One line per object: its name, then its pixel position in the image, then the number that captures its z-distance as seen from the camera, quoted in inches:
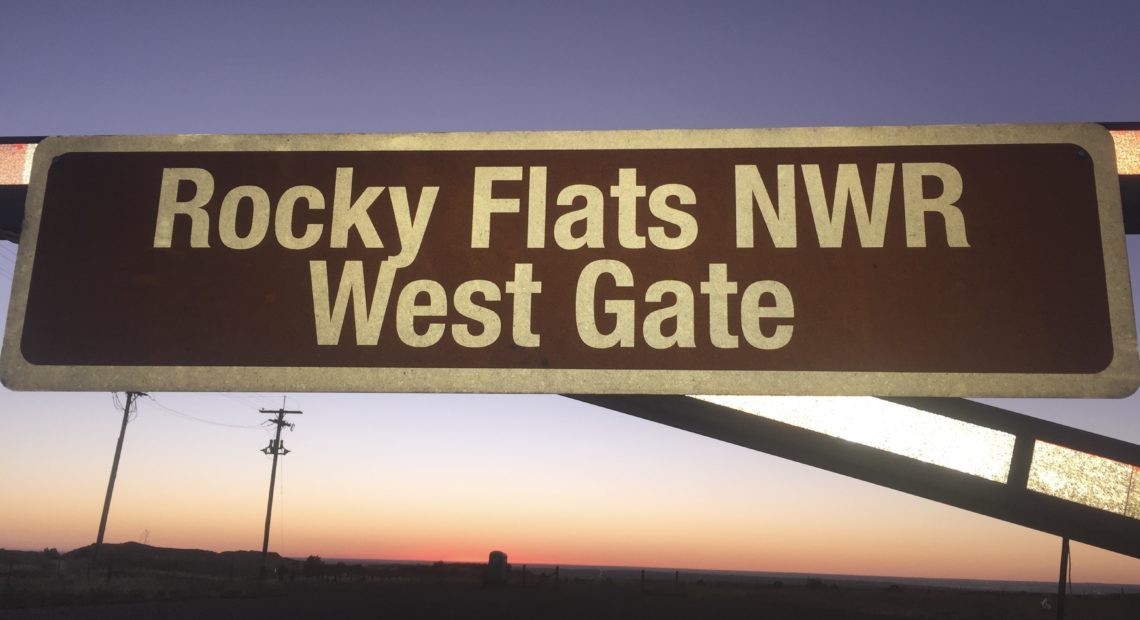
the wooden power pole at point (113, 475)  1872.5
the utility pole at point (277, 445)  2245.3
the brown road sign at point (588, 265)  69.6
